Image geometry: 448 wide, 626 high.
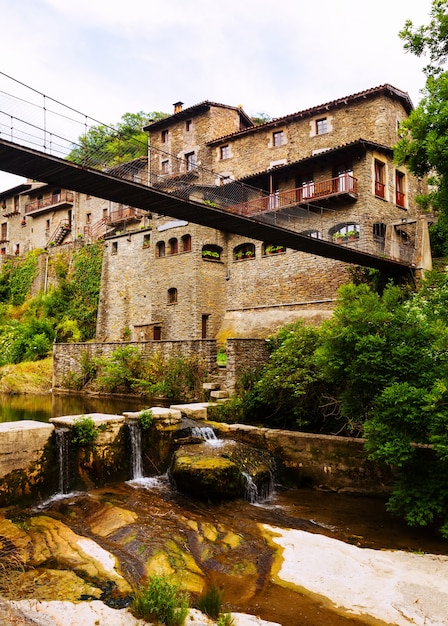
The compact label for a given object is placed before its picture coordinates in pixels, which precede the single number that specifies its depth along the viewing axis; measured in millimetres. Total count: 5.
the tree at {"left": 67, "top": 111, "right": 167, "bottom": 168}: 38938
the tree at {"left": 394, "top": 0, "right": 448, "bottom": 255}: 9325
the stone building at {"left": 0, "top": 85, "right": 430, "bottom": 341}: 21391
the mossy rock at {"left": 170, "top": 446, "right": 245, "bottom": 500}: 8031
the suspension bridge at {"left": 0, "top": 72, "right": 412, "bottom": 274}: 9164
